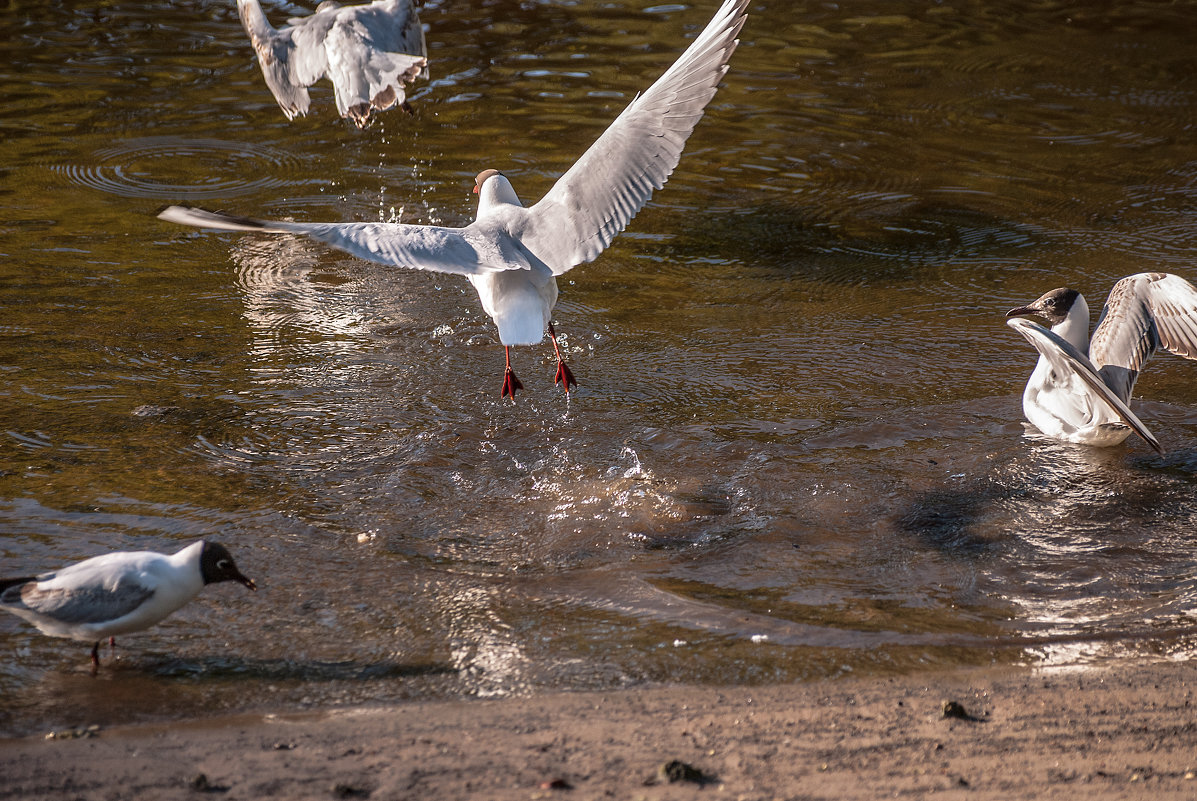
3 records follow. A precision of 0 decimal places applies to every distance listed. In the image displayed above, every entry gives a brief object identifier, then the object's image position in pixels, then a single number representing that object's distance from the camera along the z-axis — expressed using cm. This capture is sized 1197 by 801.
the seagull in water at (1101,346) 1106
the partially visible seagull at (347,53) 1567
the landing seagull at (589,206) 1131
